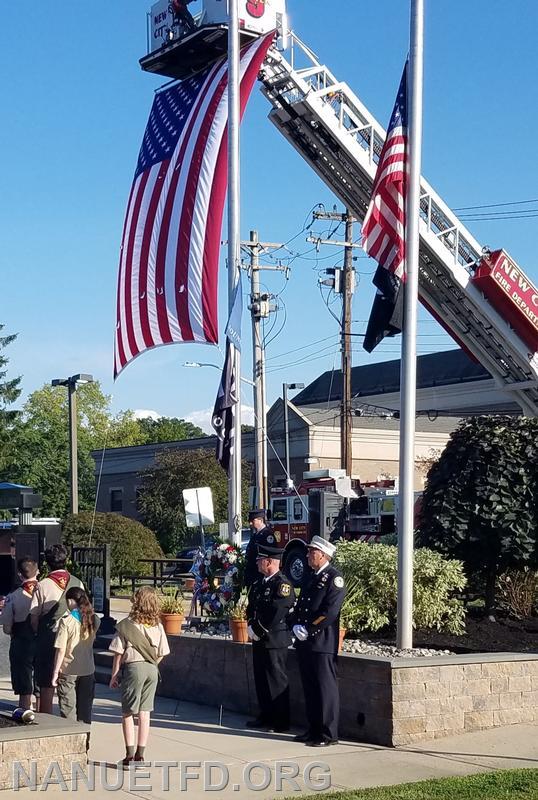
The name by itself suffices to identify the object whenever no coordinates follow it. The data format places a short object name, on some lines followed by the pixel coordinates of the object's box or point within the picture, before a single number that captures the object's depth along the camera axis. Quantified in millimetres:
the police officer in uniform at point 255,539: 11820
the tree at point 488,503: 12039
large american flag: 14367
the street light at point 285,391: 46331
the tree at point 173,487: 46031
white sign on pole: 17750
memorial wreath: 12680
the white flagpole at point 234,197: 14336
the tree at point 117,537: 27500
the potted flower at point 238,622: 11469
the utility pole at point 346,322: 34688
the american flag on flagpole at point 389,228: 10852
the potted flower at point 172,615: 12828
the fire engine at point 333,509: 26422
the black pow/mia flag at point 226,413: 14266
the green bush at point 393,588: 11664
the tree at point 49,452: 60312
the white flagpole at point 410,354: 10281
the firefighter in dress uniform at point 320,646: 9320
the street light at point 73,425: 31000
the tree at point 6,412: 62031
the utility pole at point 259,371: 35219
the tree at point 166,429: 100938
